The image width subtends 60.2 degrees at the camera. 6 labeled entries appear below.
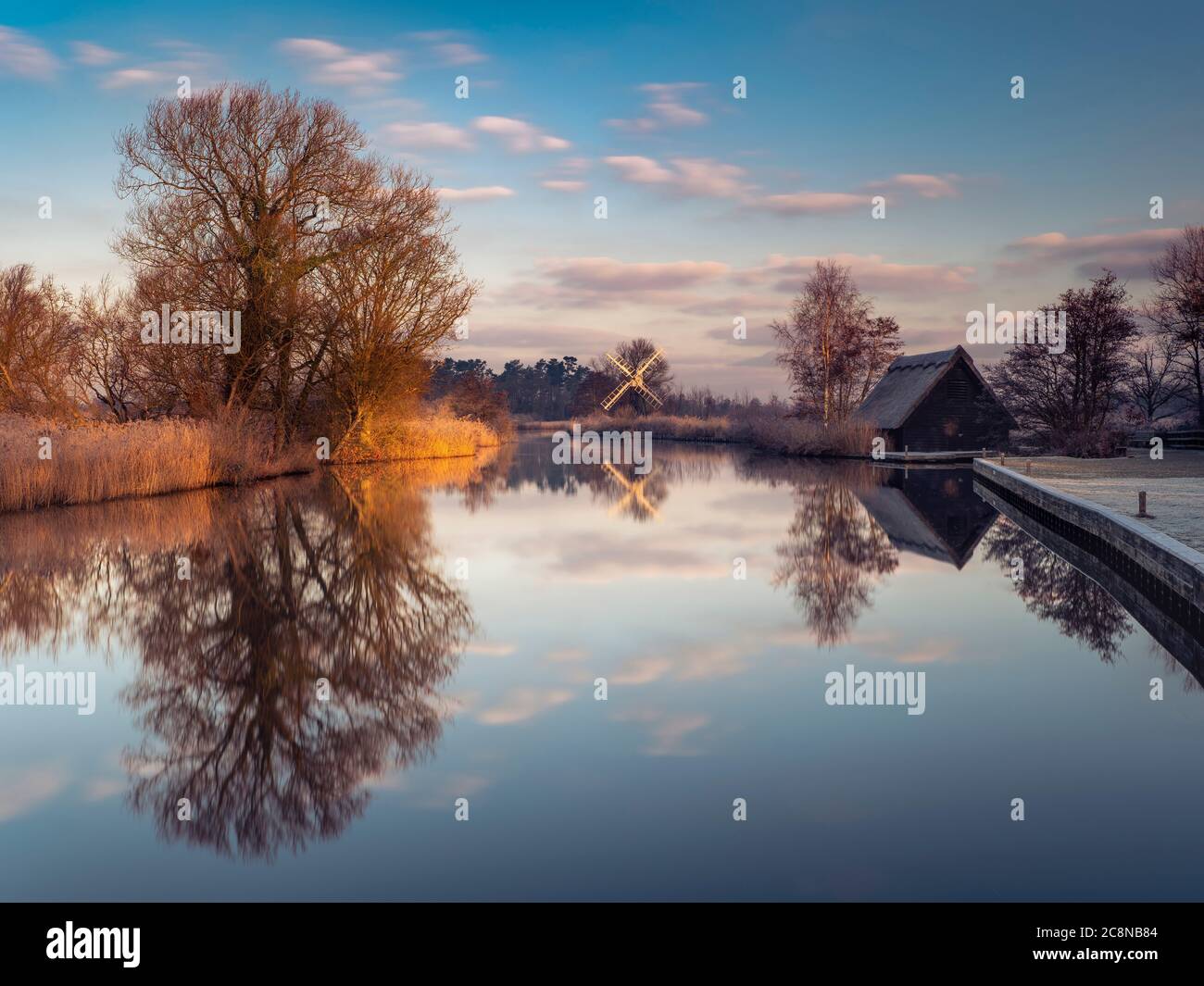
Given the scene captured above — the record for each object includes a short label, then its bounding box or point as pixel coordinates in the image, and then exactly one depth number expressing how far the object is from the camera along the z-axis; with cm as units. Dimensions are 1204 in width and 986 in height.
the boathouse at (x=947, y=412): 4250
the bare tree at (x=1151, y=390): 6531
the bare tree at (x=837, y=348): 5206
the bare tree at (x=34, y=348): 2936
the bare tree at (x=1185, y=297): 4112
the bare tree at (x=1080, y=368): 3844
